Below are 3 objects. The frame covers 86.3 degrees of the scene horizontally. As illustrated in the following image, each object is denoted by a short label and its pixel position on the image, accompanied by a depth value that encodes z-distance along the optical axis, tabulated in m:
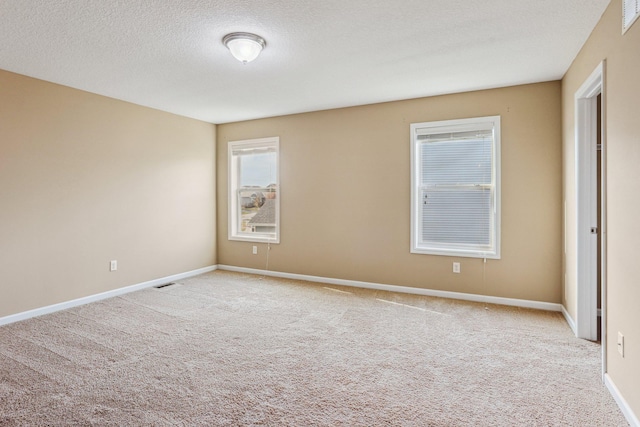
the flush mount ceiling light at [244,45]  2.64
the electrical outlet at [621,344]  2.00
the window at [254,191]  5.42
